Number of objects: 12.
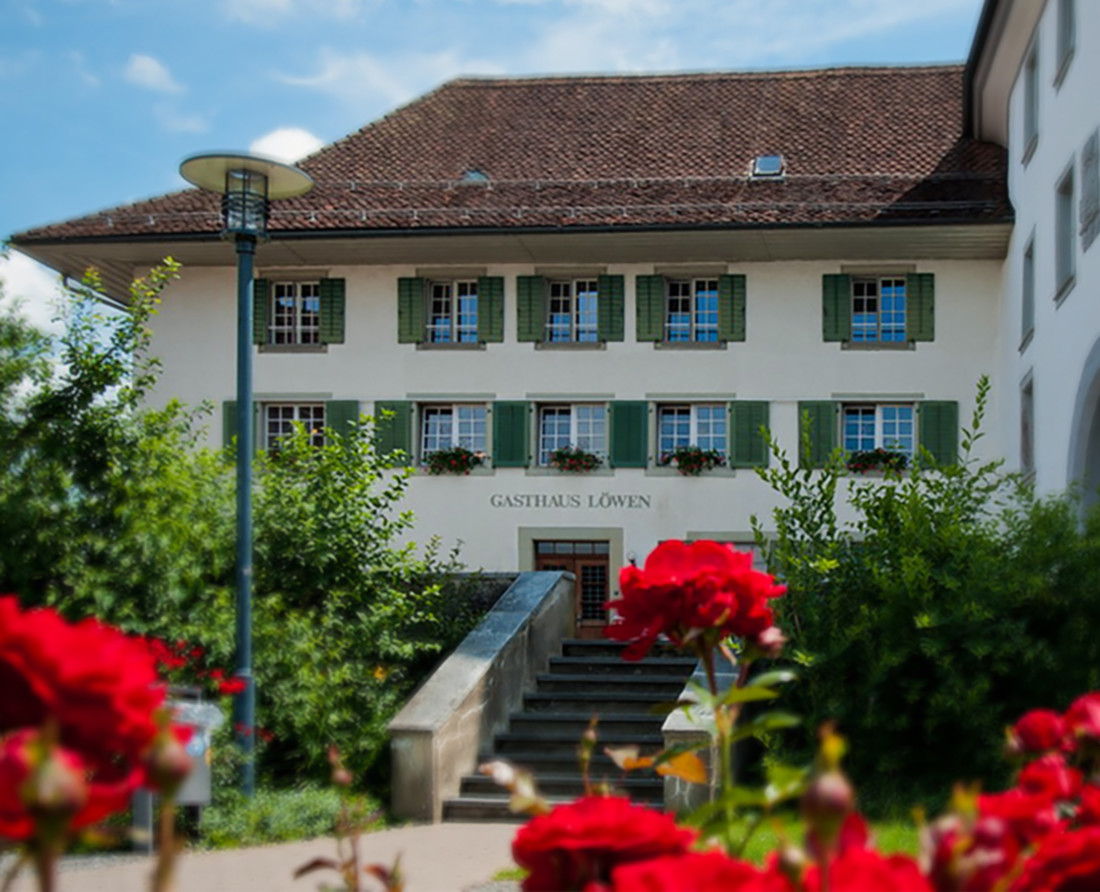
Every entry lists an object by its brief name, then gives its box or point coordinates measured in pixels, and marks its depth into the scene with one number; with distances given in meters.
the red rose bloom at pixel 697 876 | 1.31
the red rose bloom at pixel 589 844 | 1.74
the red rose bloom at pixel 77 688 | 1.42
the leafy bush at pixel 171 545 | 10.97
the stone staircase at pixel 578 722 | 11.68
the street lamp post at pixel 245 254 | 10.40
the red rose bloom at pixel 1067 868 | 1.53
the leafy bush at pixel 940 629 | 11.02
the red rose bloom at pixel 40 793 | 1.19
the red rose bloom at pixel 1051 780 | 1.85
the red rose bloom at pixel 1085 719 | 1.91
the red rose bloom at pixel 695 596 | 2.87
